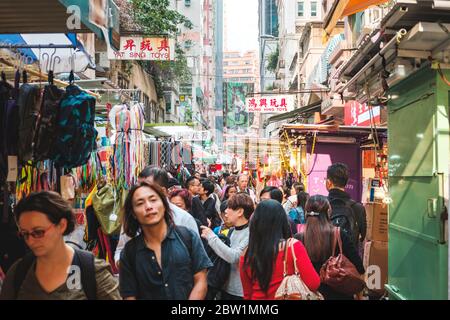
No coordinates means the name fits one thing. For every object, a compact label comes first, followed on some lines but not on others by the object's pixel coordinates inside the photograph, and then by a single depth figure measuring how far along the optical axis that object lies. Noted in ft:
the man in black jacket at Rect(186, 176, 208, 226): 26.27
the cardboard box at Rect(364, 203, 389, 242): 23.13
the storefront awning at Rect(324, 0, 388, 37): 20.27
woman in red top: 12.93
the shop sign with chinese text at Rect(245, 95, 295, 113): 64.54
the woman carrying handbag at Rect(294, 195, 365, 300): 15.84
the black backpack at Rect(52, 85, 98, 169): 13.64
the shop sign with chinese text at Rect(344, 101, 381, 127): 34.50
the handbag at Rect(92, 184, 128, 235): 20.26
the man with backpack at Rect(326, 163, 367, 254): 19.69
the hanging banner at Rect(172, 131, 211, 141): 56.00
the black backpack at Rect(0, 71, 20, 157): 12.48
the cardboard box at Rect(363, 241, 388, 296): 22.79
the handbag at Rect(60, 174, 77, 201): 15.46
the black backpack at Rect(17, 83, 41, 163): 12.69
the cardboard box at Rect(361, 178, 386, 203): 25.05
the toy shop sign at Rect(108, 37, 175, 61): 43.65
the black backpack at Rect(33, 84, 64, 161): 13.01
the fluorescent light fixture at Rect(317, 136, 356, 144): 38.01
